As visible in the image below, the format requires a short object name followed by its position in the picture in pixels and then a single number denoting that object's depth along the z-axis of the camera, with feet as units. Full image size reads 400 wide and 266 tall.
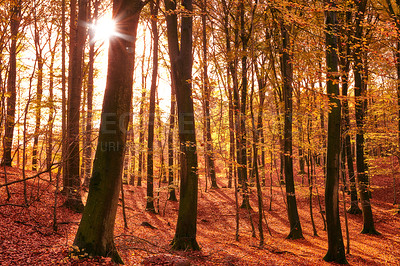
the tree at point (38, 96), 41.51
